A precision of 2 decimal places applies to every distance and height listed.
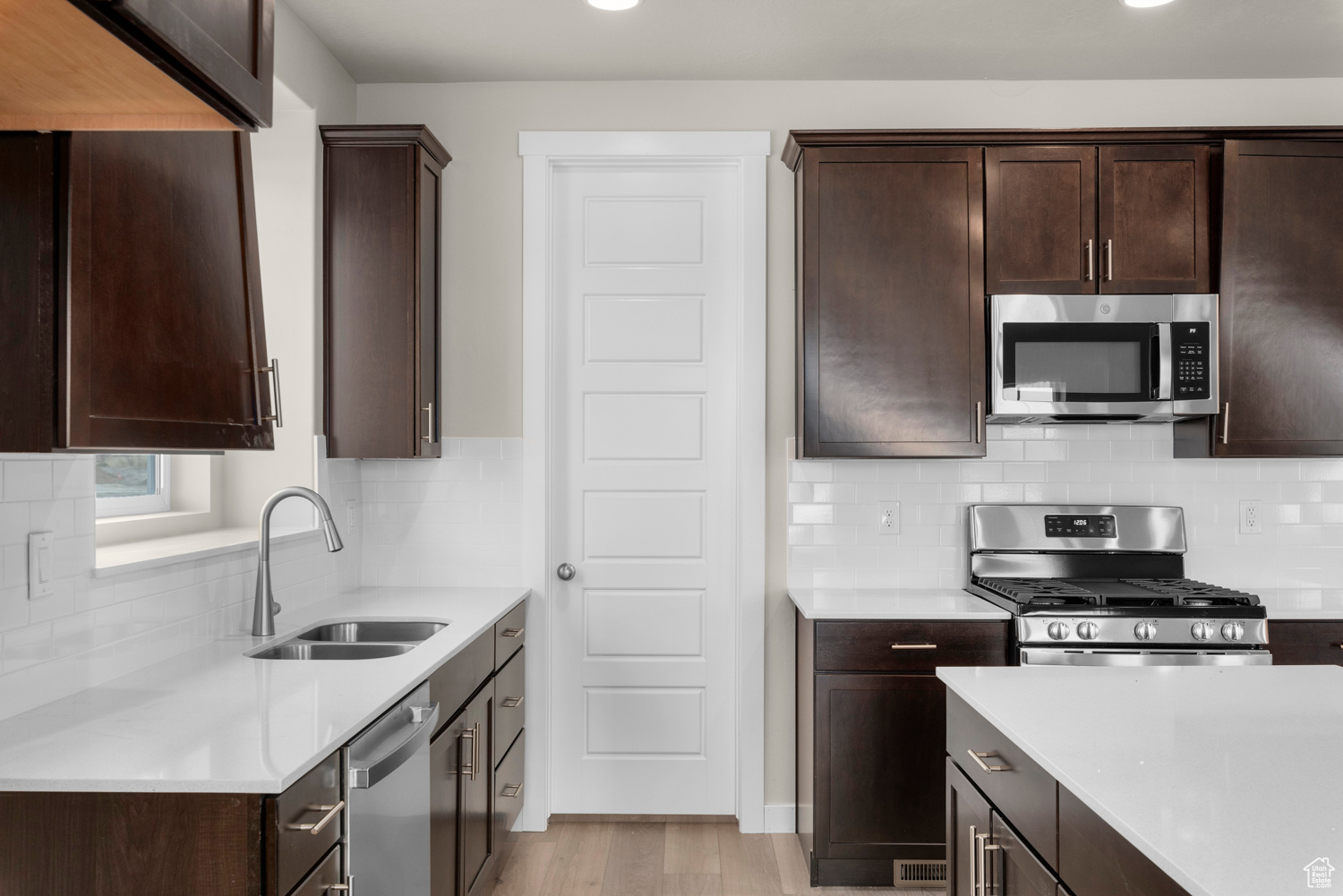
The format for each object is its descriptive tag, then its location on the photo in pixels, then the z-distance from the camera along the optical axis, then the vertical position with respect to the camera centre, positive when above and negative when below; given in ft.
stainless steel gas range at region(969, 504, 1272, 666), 8.73 -1.53
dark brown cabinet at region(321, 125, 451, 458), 9.52 +1.66
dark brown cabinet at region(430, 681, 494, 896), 6.91 -3.01
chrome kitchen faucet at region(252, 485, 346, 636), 7.46 -1.07
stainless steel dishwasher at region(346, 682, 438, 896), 5.33 -2.31
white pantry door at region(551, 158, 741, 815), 10.76 -0.45
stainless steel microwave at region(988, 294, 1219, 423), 9.50 +1.02
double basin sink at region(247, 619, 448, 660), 7.59 -1.77
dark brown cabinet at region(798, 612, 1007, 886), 9.03 -3.05
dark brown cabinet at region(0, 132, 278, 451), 4.07 +0.78
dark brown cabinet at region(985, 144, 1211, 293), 9.54 +2.44
